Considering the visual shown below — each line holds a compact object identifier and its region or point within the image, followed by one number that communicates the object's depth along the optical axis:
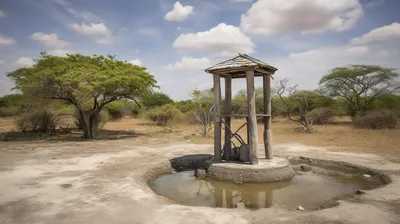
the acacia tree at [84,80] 15.39
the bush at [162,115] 28.70
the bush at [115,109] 34.98
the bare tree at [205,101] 18.33
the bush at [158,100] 42.69
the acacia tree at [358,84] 25.83
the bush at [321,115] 26.23
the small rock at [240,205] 5.64
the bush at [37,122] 19.86
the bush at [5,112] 36.64
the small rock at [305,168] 8.89
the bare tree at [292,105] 30.69
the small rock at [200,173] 8.18
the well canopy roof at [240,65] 7.94
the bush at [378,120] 20.61
